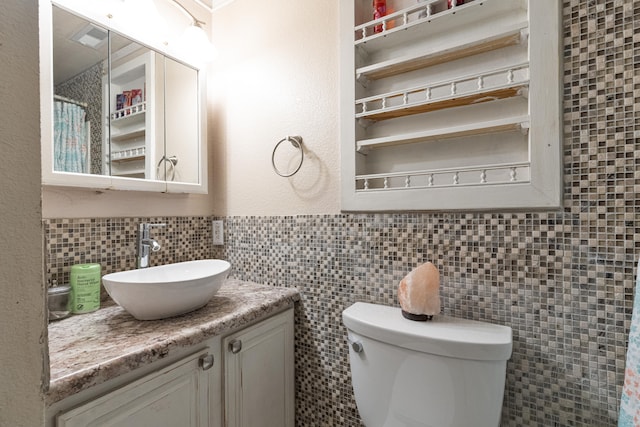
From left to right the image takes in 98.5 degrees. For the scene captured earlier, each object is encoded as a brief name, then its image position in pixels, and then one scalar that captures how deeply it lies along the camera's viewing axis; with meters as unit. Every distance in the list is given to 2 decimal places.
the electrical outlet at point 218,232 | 1.54
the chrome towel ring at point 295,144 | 1.29
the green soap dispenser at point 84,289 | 0.96
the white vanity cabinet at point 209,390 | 0.66
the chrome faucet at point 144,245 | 1.19
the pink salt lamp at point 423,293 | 0.89
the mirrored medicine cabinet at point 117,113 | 1.00
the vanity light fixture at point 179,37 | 1.16
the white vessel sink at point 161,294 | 0.83
